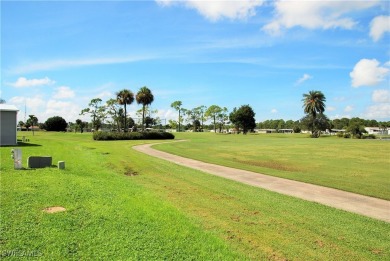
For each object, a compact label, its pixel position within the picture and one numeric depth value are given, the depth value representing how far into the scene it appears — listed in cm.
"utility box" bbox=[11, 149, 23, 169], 1259
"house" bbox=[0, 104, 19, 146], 2802
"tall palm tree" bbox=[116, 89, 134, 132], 6293
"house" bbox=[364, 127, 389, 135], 14109
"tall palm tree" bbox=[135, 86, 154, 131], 6418
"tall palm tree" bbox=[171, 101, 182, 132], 11644
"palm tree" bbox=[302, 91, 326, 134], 9706
